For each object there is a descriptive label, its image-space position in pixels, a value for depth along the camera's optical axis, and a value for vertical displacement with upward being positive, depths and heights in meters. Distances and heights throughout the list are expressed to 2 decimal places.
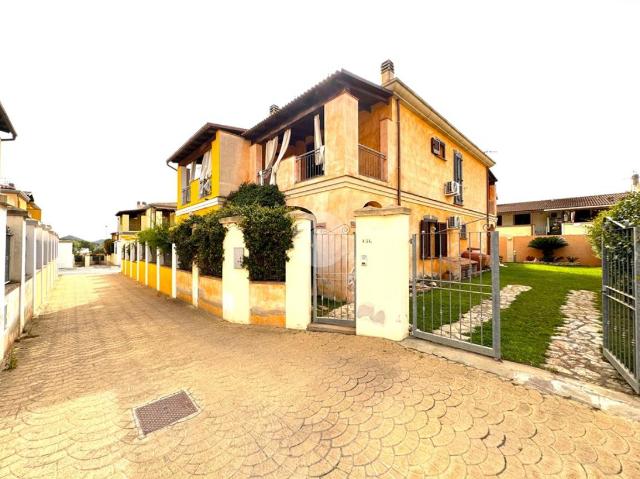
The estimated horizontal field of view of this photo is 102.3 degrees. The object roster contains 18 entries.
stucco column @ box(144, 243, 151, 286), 13.27 -1.00
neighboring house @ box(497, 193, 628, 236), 24.27 +2.96
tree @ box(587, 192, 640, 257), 4.57 +0.64
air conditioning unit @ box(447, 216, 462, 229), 13.05 +1.12
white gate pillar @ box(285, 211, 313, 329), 5.44 -0.71
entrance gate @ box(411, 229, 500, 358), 3.78 -1.67
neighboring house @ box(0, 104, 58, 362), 4.24 -0.60
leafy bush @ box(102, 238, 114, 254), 33.31 -0.19
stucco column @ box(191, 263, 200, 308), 7.99 -1.24
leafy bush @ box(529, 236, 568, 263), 20.73 -0.10
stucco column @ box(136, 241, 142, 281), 14.92 -0.92
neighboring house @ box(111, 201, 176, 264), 24.36 +3.01
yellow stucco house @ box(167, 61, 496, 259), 8.35 +3.72
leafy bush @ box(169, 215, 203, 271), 8.15 +0.13
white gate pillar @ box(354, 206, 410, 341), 4.59 -0.52
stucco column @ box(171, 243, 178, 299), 9.53 -1.07
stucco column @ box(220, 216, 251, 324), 6.05 -0.83
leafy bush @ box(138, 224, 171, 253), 10.60 +0.30
